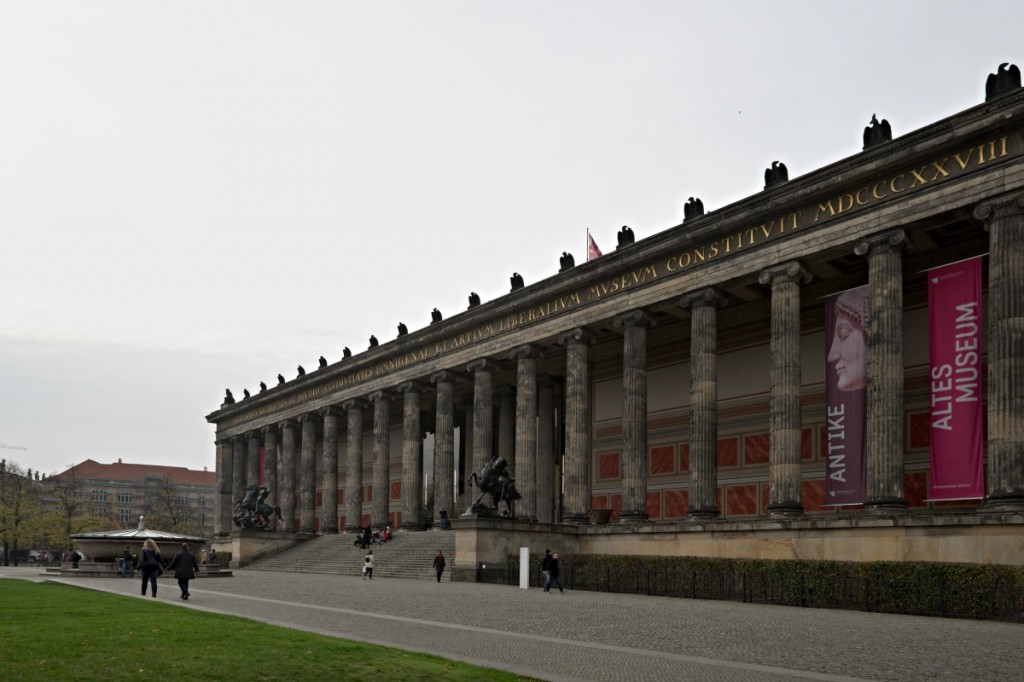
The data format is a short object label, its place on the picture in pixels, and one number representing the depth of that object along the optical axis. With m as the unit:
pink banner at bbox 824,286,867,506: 33.41
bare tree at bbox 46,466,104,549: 98.62
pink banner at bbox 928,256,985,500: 29.50
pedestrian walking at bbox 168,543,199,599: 27.47
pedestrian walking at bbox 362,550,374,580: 43.16
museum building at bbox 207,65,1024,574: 29.66
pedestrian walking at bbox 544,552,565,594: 33.09
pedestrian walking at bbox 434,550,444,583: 40.44
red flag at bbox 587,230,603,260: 50.44
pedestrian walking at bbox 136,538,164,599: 28.27
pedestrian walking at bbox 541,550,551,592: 32.81
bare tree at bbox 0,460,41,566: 90.50
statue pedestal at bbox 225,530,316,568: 58.75
